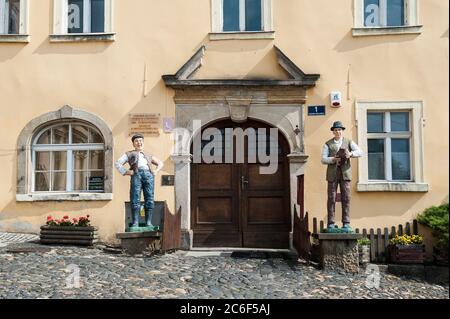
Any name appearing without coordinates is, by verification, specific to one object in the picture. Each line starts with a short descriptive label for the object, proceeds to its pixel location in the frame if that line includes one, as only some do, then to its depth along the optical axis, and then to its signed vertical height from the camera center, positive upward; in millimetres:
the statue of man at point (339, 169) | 7793 +243
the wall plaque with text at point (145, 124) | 9672 +1134
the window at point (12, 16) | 10055 +3277
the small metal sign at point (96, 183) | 9875 +44
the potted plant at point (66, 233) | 9027 -824
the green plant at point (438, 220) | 8781 -596
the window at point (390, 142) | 9461 +792
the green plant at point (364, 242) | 8609 -930
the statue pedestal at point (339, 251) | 7621 -956
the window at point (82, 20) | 9938 +3187
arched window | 9992 +539
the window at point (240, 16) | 9883 +3229
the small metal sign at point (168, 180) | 9648 +99
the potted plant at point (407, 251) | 8602 -1089
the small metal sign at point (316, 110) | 9625 +1381
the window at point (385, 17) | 9625 +3154
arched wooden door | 9703 -310
